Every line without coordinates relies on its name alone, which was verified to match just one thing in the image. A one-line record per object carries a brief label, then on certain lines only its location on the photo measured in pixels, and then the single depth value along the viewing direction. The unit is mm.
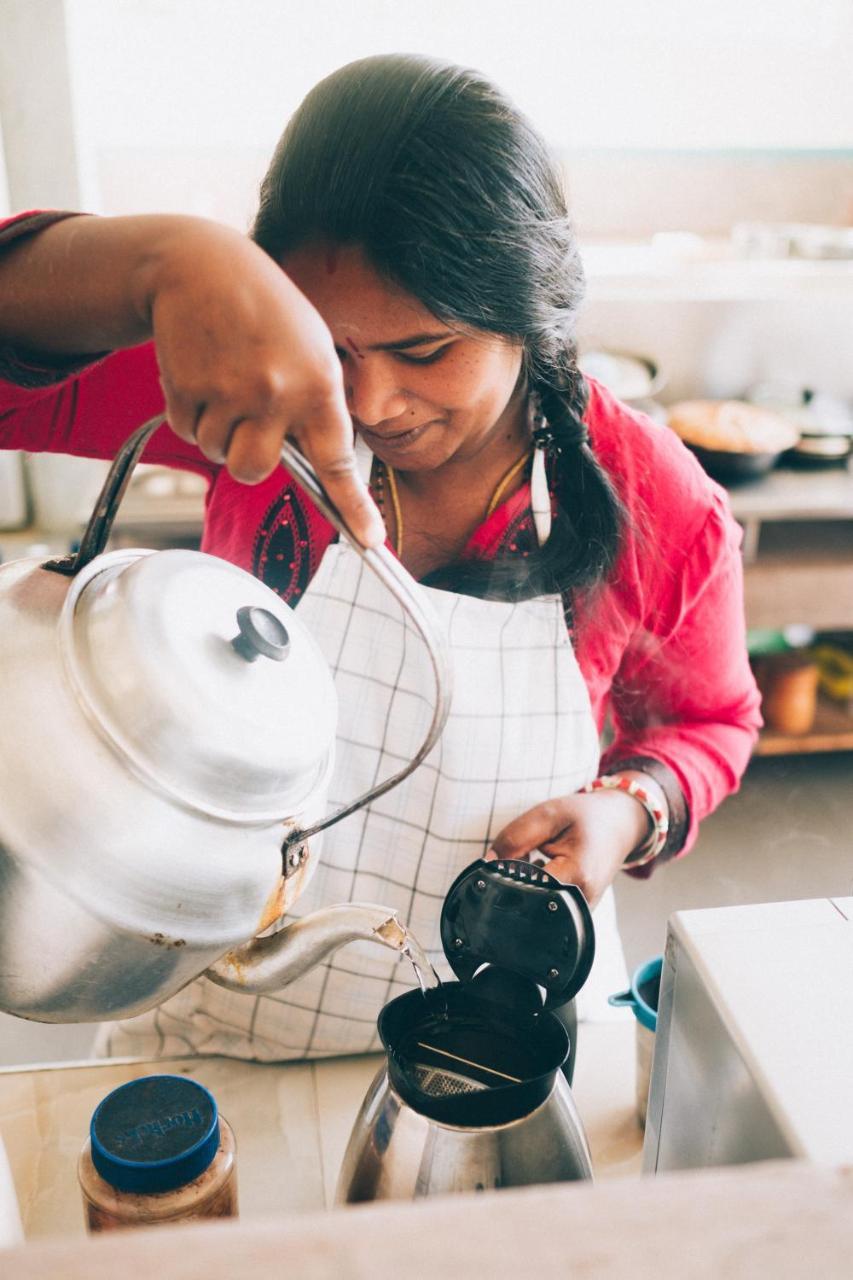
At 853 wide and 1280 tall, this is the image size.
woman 882
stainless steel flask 607
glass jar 664
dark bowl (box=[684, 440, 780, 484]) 2600
